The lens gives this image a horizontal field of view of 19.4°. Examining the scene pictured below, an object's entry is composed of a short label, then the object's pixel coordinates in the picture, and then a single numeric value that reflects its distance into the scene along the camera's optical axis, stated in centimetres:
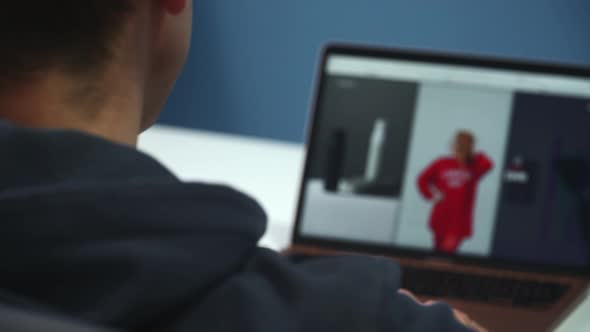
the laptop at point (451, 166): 154
